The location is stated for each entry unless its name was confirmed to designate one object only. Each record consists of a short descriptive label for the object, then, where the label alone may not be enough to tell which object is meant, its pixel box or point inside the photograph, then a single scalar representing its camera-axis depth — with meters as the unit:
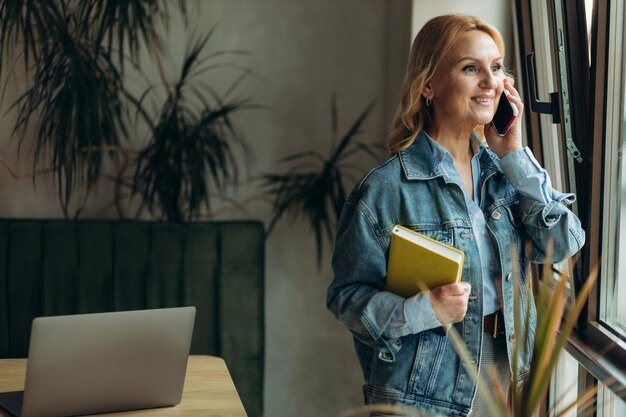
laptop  1.87
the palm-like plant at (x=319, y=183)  3.71
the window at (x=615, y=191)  2.23
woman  1.95
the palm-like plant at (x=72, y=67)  3.40
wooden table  2.12
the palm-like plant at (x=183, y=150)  3.54
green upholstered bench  3.42
